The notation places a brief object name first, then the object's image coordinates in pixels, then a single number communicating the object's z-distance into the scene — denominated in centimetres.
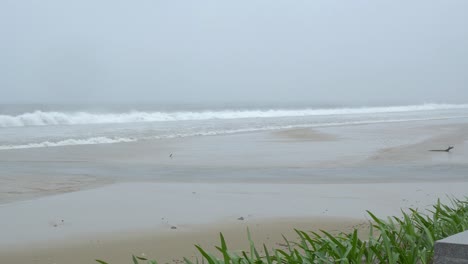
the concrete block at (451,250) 310
